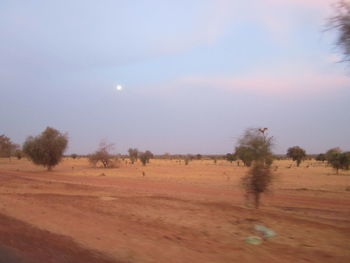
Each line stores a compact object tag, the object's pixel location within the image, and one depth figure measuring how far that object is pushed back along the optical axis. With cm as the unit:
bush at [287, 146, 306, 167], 7900
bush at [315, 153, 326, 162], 9344
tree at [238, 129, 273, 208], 1569
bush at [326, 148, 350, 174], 4978
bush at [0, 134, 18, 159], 11088
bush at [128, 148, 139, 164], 10394
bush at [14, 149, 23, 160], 11810
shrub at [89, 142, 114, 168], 6844
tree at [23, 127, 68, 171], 5554
